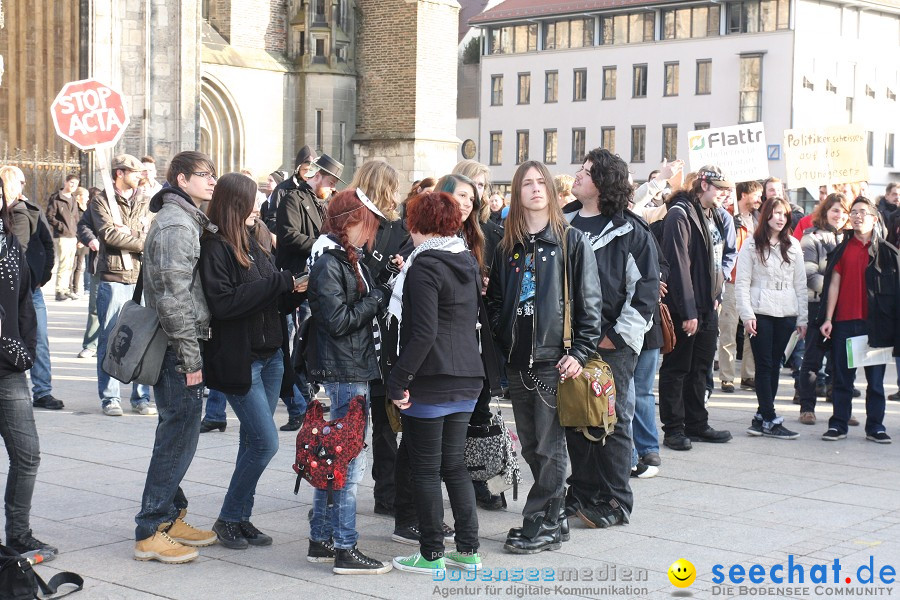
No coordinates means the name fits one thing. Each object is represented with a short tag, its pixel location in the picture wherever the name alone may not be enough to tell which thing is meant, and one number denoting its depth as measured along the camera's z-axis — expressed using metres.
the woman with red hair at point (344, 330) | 5.88
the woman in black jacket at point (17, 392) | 5.84
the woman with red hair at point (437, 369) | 5.69
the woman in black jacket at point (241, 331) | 6.06
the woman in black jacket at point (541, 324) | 6.33
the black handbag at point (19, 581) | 5.27
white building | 63.47
